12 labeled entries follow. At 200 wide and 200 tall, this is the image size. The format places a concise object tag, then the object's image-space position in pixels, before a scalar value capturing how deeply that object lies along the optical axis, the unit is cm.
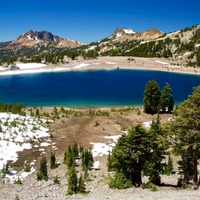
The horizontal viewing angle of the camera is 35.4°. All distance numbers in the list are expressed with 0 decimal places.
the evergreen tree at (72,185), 2125
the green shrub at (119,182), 2152
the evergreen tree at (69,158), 2761
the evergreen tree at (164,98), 5284
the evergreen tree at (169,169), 2625
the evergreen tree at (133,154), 2173
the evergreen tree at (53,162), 2761
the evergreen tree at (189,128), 1991
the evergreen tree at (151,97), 5294
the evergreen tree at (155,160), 2200
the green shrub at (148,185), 2081
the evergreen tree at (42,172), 2488
